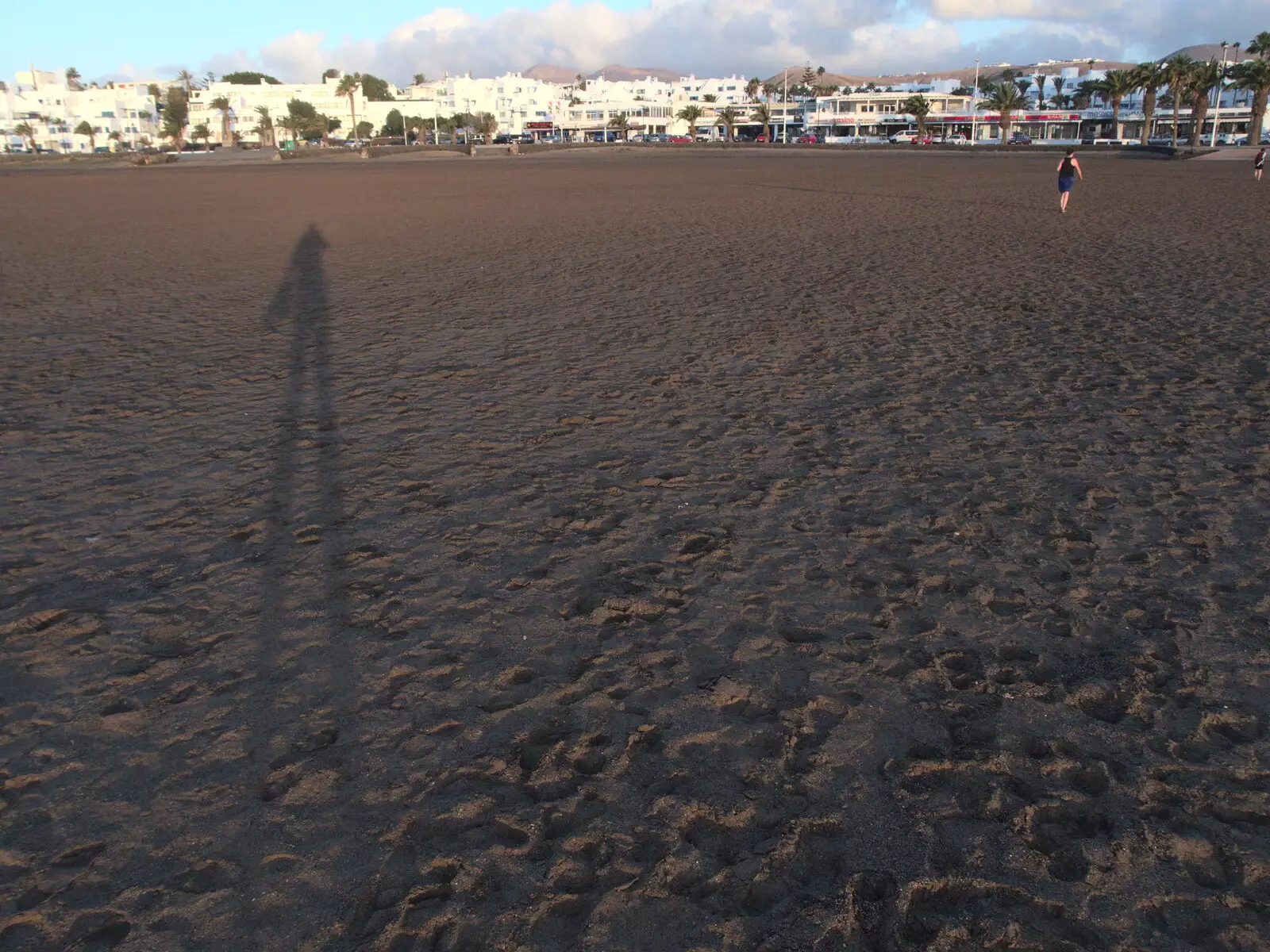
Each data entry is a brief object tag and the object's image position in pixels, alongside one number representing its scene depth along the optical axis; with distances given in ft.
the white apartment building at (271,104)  459.73
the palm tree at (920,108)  310.04
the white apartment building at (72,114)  449.89
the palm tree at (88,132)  433.89
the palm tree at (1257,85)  177.47
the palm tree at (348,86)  412.03
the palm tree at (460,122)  431.02
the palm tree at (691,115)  402.72
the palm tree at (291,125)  383.24
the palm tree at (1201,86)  201.46
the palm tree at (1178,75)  214.90
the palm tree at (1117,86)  250.37
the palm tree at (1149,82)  231.71
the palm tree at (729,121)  374.22
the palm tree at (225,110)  361.10
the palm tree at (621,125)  437.58
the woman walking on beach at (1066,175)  59.98
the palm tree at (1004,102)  266.98
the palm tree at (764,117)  365.61
